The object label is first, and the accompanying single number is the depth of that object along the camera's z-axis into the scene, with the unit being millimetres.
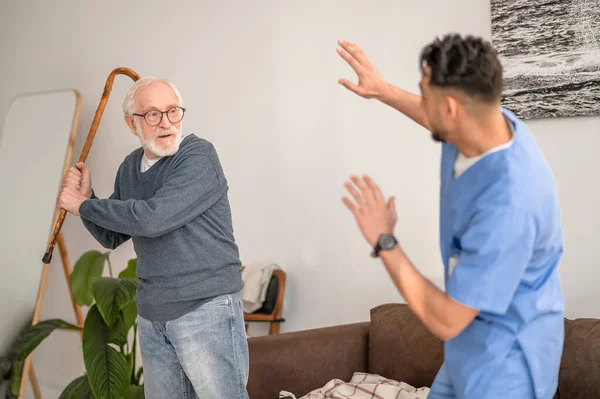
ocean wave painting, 2850
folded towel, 3564
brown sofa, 2895
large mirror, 4043
